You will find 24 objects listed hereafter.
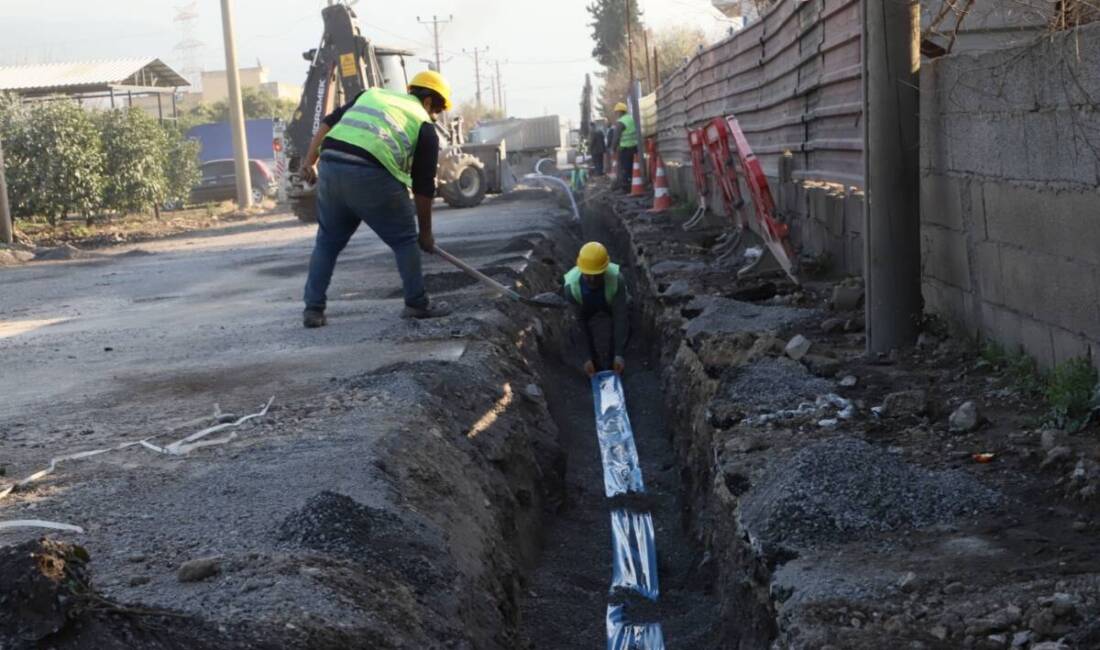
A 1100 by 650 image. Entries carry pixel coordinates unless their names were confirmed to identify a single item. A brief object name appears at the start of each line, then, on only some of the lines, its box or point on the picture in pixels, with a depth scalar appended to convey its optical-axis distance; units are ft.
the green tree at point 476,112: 354.82
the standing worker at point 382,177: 26.03
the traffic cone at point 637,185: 69.67
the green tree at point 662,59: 159.02
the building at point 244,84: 289.74
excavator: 61.72
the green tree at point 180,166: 84.14
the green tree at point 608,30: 222.07
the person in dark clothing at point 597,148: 106.63
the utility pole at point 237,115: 86.22
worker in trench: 28.91
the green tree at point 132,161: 74.95
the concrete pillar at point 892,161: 19.11
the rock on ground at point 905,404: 15.92
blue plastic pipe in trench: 16.42
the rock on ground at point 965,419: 14.87
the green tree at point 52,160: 68.18
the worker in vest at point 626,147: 77.15
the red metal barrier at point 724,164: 34.22
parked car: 103.76
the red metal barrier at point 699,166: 44.09
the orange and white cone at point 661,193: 55.72
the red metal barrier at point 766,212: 28.78
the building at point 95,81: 106.83
